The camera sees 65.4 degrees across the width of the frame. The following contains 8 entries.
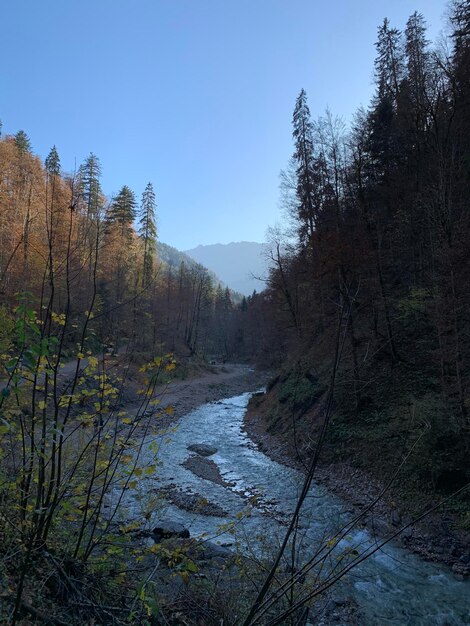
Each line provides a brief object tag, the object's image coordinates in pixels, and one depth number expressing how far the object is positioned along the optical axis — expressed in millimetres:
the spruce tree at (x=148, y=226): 41125
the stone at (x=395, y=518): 8836
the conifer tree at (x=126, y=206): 36312
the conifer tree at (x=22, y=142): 32037
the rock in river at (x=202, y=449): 15442
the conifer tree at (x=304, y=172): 22125
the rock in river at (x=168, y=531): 7766
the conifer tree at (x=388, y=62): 28922
